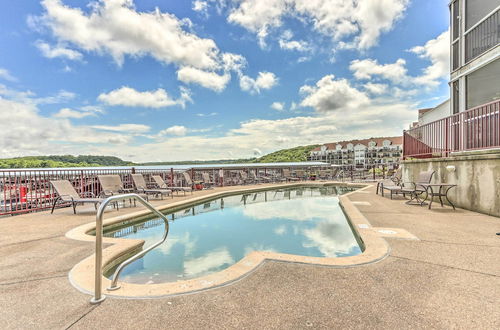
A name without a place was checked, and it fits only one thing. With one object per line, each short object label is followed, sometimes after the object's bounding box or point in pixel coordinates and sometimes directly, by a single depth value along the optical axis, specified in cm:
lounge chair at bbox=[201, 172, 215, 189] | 1421
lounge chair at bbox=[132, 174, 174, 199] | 883
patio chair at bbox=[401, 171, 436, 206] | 675
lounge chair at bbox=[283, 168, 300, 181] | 1711
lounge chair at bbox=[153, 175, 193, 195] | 1010
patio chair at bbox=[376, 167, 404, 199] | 850
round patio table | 618
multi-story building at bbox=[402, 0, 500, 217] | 543
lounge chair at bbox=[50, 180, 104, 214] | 608
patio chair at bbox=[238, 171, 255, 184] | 1595
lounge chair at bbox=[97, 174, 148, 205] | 763
